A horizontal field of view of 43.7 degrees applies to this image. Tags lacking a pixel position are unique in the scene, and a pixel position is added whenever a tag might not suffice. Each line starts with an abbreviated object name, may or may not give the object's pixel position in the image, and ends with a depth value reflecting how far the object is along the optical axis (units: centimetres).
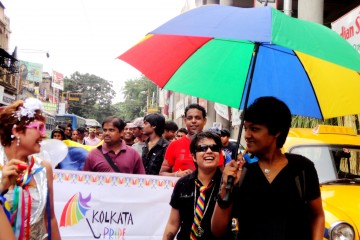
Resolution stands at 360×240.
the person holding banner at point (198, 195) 327
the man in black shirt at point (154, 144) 651
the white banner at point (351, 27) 852
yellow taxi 407
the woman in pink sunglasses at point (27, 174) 255
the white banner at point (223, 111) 2008
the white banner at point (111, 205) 528
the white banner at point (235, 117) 1861
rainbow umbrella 390
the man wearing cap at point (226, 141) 745
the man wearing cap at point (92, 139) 1419
